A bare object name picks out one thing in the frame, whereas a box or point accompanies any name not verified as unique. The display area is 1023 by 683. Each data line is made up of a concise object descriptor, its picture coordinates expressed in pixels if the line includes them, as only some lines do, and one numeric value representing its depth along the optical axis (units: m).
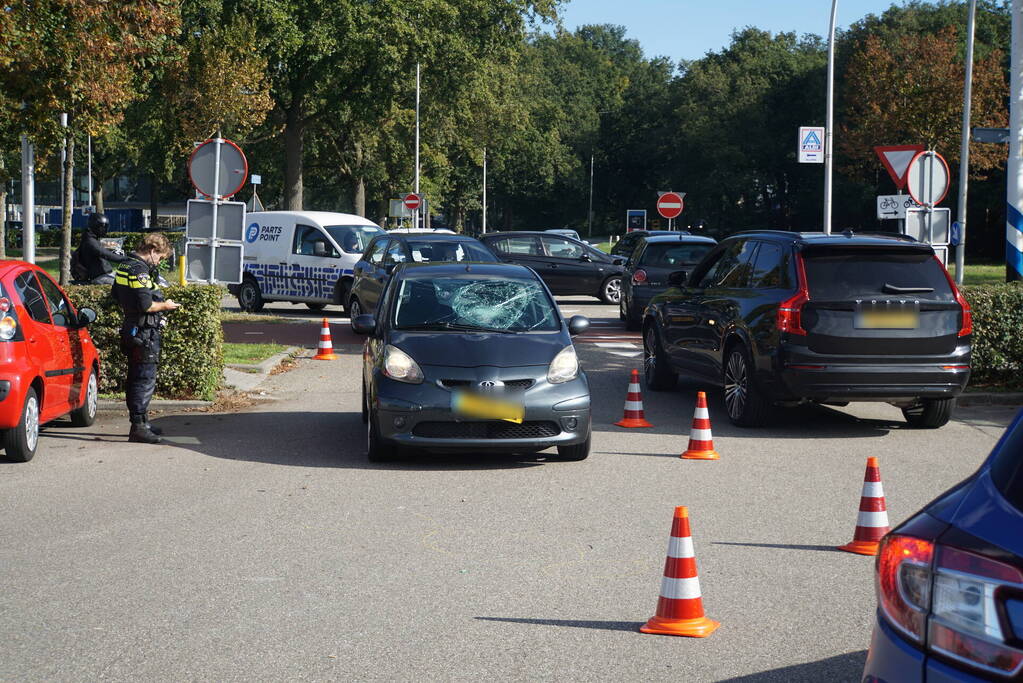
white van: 25.12
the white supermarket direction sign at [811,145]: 27.72
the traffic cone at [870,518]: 7.17
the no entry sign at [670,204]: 35.69
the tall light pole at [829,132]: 30.86
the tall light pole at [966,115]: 33.25
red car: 9.62
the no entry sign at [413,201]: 48.91
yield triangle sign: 17.58
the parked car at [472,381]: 9.58
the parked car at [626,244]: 41.23
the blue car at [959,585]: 2.61
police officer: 10.90
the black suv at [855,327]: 11.16
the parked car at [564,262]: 28.73
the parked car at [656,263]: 22.08
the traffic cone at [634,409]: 12.05
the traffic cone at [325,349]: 18.28
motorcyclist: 16.66
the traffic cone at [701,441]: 10.31
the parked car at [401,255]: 20.75
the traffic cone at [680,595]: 5.60
